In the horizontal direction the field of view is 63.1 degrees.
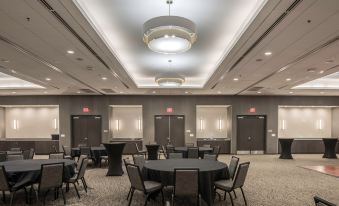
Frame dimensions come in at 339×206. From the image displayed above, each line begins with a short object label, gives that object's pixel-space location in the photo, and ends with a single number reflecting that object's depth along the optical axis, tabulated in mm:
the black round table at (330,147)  14242
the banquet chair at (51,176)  5591
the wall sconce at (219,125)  17500
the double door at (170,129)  16516
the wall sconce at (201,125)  17391
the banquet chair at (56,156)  8211
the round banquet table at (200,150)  10110
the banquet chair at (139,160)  7008
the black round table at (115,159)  9281
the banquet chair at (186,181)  5102
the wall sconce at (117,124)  17297
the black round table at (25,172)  5863
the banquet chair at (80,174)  6398
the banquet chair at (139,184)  5371
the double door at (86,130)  16469
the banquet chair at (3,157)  8414
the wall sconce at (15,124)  17406
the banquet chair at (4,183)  5422
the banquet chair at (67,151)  12052
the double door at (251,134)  16594
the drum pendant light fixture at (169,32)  4156
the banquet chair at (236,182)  5434
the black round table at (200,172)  5434
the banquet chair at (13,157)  7988
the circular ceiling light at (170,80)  9023
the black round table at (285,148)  14039
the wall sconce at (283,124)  17297
